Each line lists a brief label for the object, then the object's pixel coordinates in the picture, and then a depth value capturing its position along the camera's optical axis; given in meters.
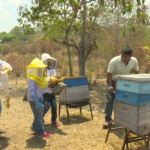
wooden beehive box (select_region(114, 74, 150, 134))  2.98
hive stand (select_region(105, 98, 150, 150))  3.14
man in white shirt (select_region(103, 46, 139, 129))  4.34
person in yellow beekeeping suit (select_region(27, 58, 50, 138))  3.86
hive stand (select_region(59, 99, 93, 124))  5.13
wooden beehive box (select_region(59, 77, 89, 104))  5.07
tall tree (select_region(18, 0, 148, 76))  7.62
